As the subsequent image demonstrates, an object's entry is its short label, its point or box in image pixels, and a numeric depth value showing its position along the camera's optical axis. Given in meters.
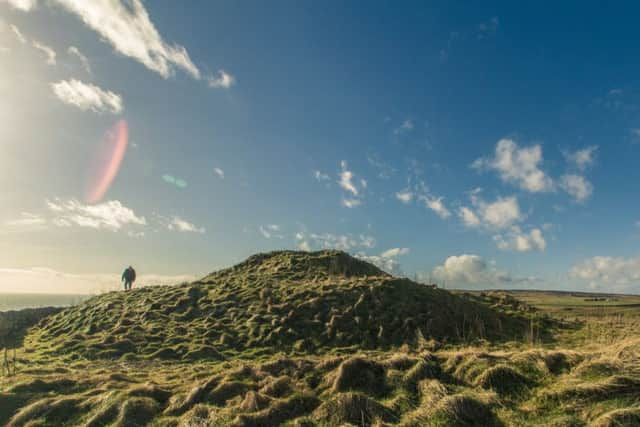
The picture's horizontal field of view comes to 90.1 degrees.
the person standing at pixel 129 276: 37.19
